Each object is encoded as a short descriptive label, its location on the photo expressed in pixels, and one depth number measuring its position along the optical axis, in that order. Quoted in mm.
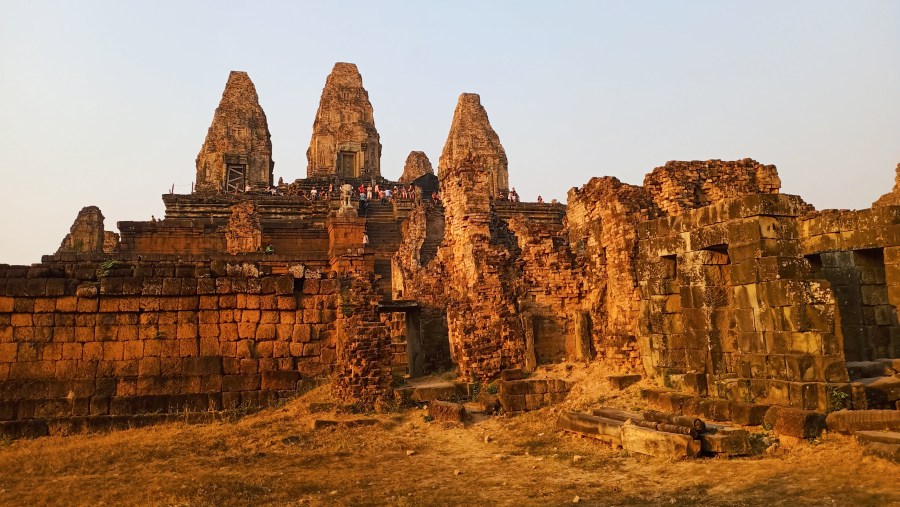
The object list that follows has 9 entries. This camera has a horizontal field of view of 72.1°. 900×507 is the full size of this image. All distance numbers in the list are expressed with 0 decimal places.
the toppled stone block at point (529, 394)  10727
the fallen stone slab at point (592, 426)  8117
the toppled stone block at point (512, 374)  12102
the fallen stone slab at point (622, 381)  10695
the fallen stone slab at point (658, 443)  7027
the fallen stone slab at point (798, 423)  6957
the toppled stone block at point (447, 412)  10188
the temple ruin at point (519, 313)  8227
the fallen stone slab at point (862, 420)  6688
